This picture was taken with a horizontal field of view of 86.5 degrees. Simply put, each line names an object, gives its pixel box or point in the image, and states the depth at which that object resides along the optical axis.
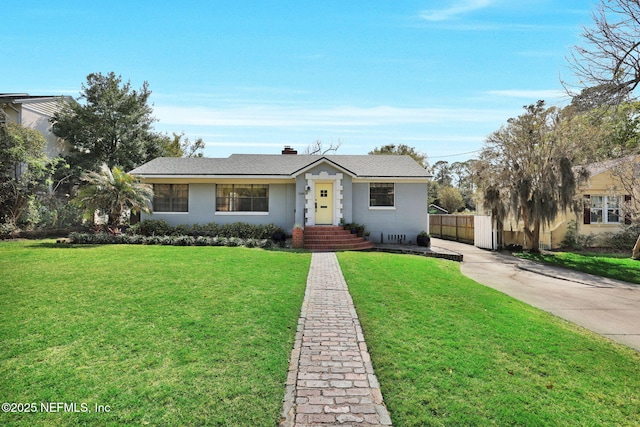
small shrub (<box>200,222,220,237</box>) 18.27
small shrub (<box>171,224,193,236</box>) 18.25
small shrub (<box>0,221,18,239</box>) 16.06
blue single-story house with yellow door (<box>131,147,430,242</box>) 19.05
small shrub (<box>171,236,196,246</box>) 15.66
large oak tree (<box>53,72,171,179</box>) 25.38
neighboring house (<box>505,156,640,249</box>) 18.67
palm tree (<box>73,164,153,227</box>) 15.49
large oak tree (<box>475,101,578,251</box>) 16.62
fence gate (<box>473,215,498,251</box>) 19.05
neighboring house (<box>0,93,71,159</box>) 21.02
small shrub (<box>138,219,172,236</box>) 18.12
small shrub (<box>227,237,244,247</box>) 15.71
